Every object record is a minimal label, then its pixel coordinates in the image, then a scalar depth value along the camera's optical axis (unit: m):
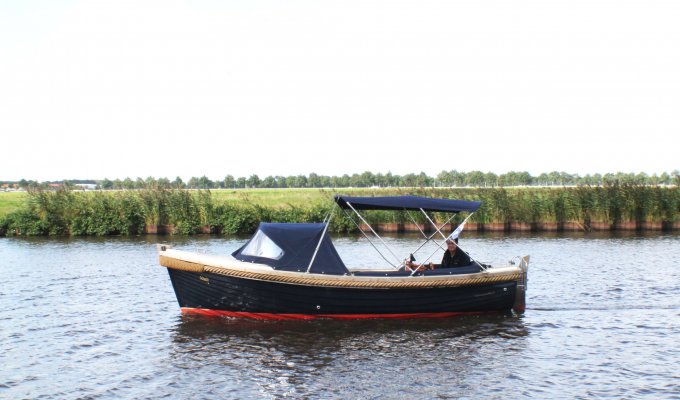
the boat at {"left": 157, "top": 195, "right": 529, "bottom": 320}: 16.77
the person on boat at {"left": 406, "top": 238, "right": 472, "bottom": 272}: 18.70
